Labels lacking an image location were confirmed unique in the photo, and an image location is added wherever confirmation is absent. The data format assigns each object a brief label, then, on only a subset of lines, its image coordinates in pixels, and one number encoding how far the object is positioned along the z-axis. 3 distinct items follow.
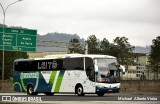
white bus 37.09
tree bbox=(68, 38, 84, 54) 61.12
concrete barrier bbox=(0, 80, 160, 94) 56.53
